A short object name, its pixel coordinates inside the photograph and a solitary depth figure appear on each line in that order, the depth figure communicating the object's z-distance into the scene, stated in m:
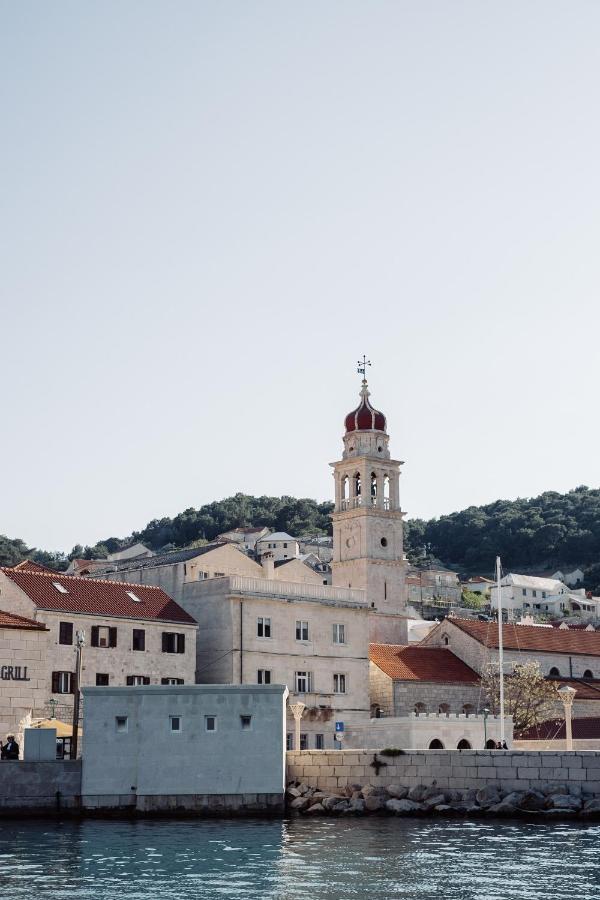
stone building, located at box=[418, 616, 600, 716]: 83.00
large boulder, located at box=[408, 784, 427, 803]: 49.57
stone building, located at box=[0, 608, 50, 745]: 58.75
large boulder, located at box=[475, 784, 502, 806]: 48.34
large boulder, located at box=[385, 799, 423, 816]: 48.69
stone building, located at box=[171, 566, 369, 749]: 68.50
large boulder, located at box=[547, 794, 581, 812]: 46.97
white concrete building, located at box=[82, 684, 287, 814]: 48.72
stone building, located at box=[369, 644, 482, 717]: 76.19
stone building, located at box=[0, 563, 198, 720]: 61.09
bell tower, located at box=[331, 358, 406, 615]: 89.38
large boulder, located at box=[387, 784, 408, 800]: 49.94
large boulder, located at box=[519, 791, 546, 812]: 47.47
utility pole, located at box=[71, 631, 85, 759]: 51.88
